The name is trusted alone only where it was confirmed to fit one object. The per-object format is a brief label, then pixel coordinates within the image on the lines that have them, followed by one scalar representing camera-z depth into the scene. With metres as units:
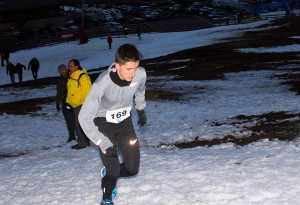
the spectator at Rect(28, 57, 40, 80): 26.73
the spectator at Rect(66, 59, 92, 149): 7.72
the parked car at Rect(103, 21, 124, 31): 49.71
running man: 4.39
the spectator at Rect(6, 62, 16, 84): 26.42
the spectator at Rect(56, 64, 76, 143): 8.76
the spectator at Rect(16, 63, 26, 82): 26.22
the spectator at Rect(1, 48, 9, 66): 33.69
